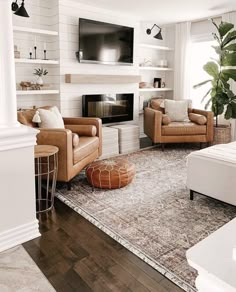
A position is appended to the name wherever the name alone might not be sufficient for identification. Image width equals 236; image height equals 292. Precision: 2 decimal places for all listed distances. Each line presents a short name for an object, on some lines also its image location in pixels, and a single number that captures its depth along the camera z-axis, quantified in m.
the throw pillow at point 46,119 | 3.39
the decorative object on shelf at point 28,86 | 4.15
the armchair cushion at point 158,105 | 5.31
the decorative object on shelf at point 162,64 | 6.07
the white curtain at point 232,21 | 5.04
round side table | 2.72
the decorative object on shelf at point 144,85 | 5.78
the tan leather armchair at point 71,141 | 3.02
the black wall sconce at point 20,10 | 3.78
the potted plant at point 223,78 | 4.71
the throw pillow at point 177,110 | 5.19
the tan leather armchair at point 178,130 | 4.82
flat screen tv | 4.57
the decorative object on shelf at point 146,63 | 5.89
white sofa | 2.58
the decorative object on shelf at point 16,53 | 4.00
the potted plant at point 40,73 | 4.28
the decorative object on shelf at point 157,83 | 6.12
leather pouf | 3.11
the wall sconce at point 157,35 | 5.74
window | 5.80
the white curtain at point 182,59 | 5.83
